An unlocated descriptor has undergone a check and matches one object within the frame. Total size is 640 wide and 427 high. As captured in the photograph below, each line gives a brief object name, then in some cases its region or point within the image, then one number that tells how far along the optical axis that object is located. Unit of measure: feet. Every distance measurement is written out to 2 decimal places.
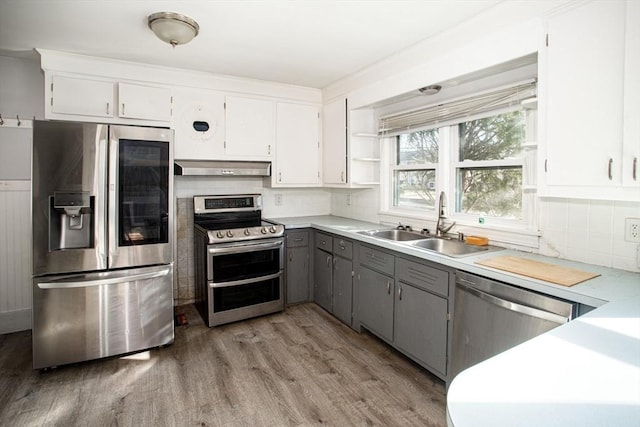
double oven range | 10.50
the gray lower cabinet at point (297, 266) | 12.07
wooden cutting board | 5.56
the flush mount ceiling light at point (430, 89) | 9.10
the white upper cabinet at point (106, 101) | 9.53
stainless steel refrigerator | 8.01
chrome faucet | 9.47
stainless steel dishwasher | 5.50
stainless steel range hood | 11.09
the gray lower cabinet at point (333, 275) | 10.56
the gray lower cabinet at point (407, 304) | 7.47
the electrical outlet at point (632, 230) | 5.98
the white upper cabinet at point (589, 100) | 5.25
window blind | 7.55
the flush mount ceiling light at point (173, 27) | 7.43
